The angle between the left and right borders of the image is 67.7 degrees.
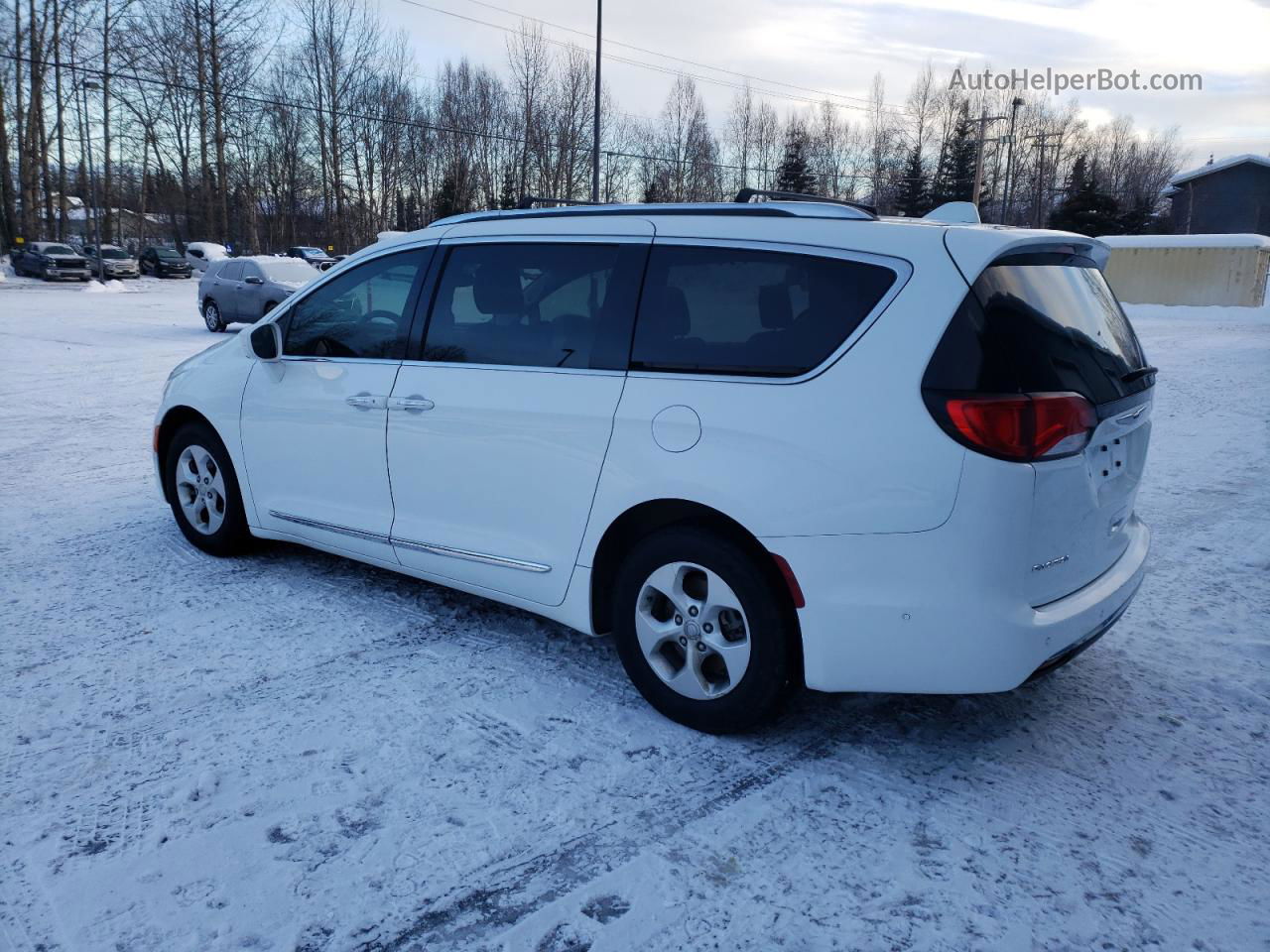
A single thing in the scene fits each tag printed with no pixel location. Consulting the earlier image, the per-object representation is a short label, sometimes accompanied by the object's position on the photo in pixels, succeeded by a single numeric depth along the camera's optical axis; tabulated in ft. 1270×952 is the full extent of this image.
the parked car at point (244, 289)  63.31
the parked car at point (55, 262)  130.52
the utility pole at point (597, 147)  85.66
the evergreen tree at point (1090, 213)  168.76
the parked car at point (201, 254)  155.43
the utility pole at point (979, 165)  139.23
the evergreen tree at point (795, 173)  197.16
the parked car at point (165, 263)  147.64
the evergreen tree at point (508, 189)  161.74
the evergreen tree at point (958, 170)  199.41
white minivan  9.08
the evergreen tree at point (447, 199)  174.60
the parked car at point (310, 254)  152.30
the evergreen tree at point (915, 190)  199.93
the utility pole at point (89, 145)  129.70
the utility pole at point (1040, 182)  248.59
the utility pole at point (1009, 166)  146.53
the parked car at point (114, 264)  137.80
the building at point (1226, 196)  203.31
